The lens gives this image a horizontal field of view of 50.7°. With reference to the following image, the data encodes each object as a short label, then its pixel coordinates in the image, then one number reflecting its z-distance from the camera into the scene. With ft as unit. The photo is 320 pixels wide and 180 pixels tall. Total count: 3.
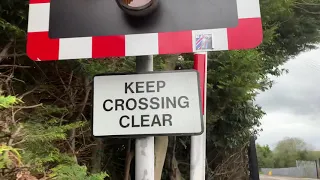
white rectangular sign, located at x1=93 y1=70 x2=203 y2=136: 4.45
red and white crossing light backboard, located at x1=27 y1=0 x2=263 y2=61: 4.43
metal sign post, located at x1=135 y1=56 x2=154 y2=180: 4.45
